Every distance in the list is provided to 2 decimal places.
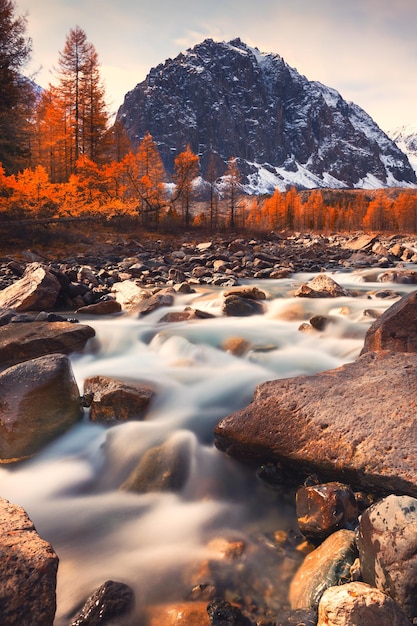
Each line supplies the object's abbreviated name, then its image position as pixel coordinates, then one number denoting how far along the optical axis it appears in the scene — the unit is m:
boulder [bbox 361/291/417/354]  5.17
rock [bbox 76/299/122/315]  9.98
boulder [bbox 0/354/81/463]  4.27
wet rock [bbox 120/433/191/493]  3.89
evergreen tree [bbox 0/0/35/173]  21.86
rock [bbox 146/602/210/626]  2.51
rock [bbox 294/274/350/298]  11.59
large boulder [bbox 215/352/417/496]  3.18
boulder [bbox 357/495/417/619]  2.18
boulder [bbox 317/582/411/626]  2.00
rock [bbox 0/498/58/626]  2.16
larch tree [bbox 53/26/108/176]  32.69
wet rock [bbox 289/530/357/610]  2.50
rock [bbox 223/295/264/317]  9.68
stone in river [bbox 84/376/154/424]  4.80
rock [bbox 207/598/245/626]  2.44
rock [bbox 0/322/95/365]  6.24
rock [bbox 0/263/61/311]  9.39
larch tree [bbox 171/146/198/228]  39.09
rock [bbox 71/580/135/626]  2.49
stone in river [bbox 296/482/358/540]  2.93
